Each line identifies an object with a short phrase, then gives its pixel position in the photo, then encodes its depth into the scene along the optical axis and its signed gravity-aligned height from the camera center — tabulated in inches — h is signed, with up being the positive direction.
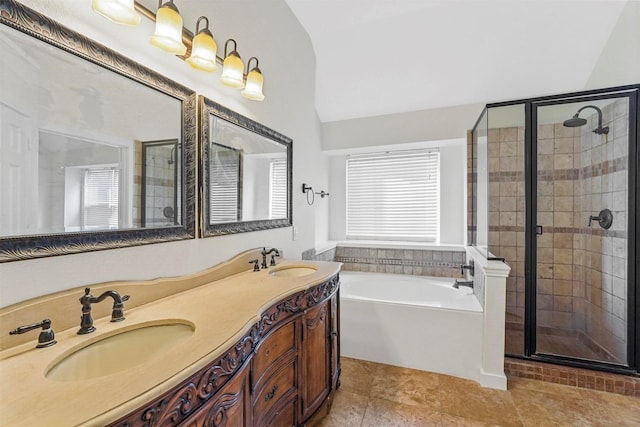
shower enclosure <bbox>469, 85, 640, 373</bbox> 85.3 -0.9
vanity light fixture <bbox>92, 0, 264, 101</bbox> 38.2 +29.4
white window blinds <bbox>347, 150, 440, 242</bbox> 138.2 +10.1
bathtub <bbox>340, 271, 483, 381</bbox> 85.2 -38.6
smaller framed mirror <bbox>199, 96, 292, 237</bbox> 59.9 +10.5
